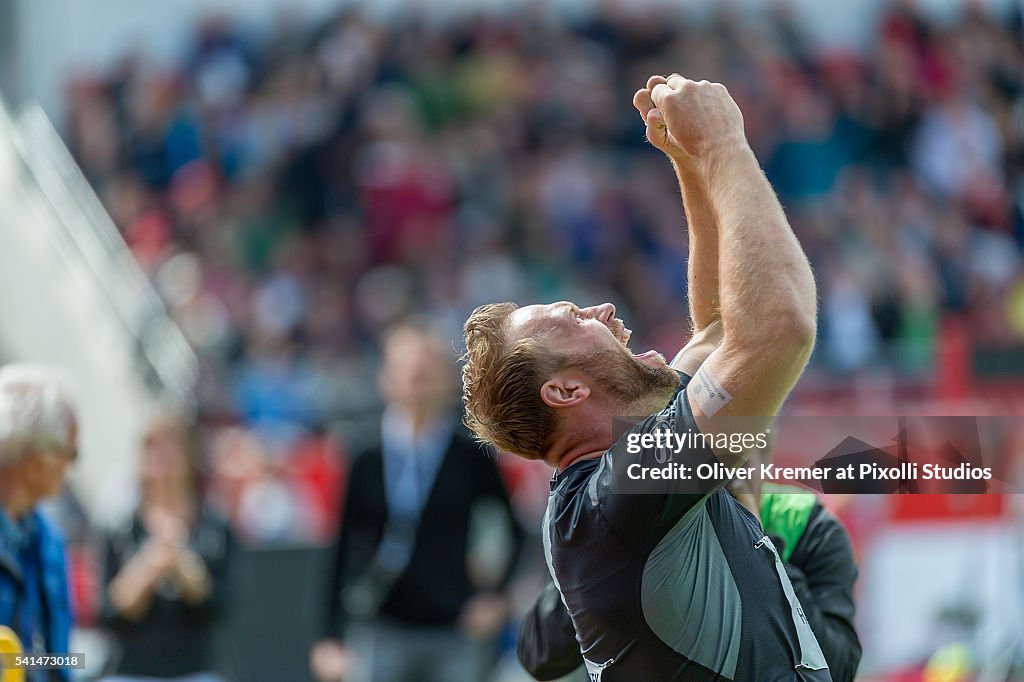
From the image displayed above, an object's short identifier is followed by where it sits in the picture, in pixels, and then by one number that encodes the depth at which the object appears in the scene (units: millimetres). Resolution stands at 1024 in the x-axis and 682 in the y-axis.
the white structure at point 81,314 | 22859
